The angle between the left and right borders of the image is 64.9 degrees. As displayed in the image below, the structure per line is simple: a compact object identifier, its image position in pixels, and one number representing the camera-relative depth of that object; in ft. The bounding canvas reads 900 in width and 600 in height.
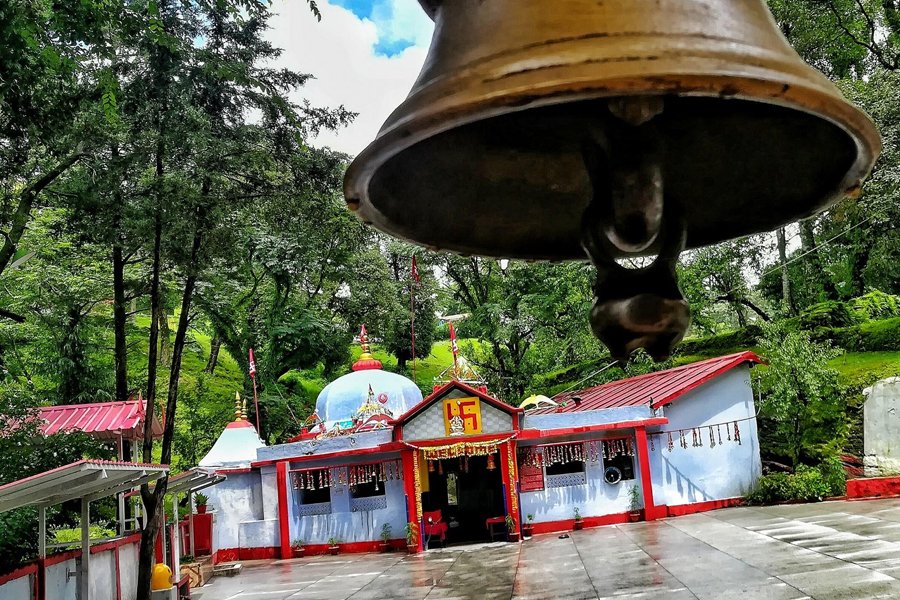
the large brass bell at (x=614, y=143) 3.10
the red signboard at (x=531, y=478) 55.62
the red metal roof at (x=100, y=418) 48.11
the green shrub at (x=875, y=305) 56.75
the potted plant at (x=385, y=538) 56.08
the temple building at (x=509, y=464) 54.24
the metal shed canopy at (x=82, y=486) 21.92
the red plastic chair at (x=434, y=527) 54.54
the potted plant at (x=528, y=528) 54.54
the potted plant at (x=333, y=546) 57.31
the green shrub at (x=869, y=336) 56.65
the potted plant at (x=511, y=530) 52.54
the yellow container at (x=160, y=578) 33.88
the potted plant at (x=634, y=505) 54.65
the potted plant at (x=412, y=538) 53.26
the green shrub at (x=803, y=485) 49.78
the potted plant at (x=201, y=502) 58.03
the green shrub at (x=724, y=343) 69.56
